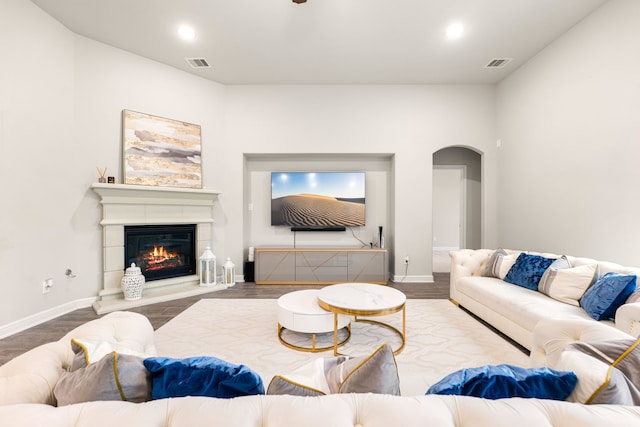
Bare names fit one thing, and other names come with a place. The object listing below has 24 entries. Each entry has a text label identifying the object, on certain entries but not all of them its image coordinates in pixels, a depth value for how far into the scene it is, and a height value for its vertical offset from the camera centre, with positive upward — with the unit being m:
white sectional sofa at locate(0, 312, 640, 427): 0.58 -0.44
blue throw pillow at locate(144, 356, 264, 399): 0.73 -0.45
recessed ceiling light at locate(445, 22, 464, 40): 3.01 +2.09
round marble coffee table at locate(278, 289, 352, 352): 2.22 -0.87
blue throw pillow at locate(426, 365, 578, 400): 0.71 -0.45
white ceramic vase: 3.31 -0.84
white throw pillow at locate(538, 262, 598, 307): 2.20 -0.57
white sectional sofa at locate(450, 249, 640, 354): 1.70 -0.74
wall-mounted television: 4.62 +0.28
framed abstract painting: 3.55 +0.88
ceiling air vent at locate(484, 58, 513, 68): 3.69 +2.10
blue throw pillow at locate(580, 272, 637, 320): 1.90 -0.57
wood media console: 4.30 -0.82
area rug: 2.10 -1.12
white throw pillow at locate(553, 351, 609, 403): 0.69 -0.42
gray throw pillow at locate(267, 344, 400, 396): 0.76 -0.48
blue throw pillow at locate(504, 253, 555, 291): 2.58 -0.56
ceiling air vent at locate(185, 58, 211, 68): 3.70 +2.11
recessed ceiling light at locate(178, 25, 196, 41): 3.09 +2.12
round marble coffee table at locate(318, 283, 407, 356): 2.13 -0.72
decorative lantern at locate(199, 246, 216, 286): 3.96 -0.78
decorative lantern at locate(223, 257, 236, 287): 4.13 -0.88
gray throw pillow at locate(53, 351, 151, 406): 0.70 -0.44
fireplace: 3.33 -0.12
